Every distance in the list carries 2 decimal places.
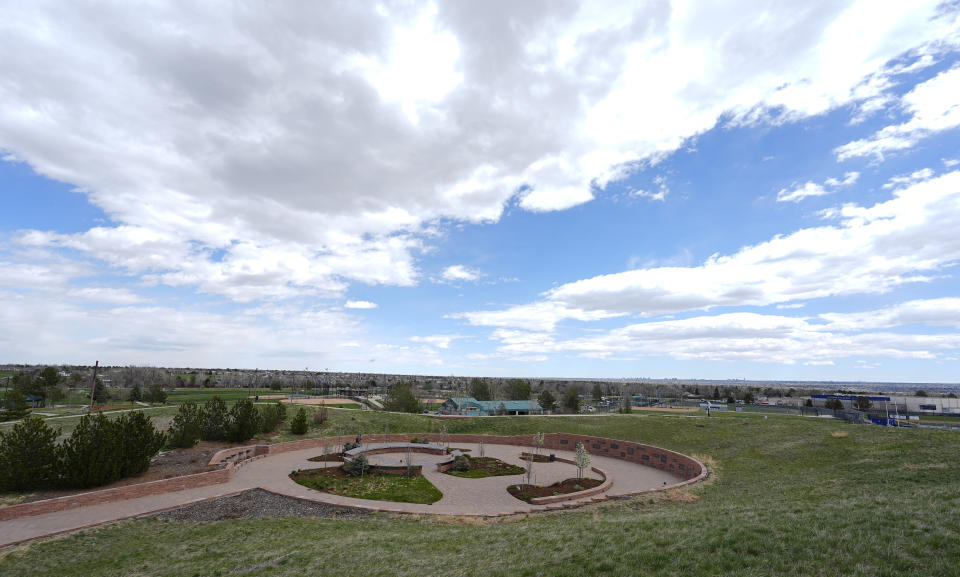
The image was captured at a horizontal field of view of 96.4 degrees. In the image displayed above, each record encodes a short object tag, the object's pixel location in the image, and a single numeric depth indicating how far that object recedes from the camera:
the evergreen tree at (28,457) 18.41
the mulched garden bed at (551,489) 20.14
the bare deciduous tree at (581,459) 21.81
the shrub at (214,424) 31.27
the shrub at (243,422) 31.06
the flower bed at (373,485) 20.06
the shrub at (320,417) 38.53
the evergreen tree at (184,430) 28.22
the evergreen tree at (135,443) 20.84
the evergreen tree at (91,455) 19.39
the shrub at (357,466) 24.08
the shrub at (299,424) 35.03
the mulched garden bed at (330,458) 28.03
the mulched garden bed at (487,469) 25.05
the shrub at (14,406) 42.03
